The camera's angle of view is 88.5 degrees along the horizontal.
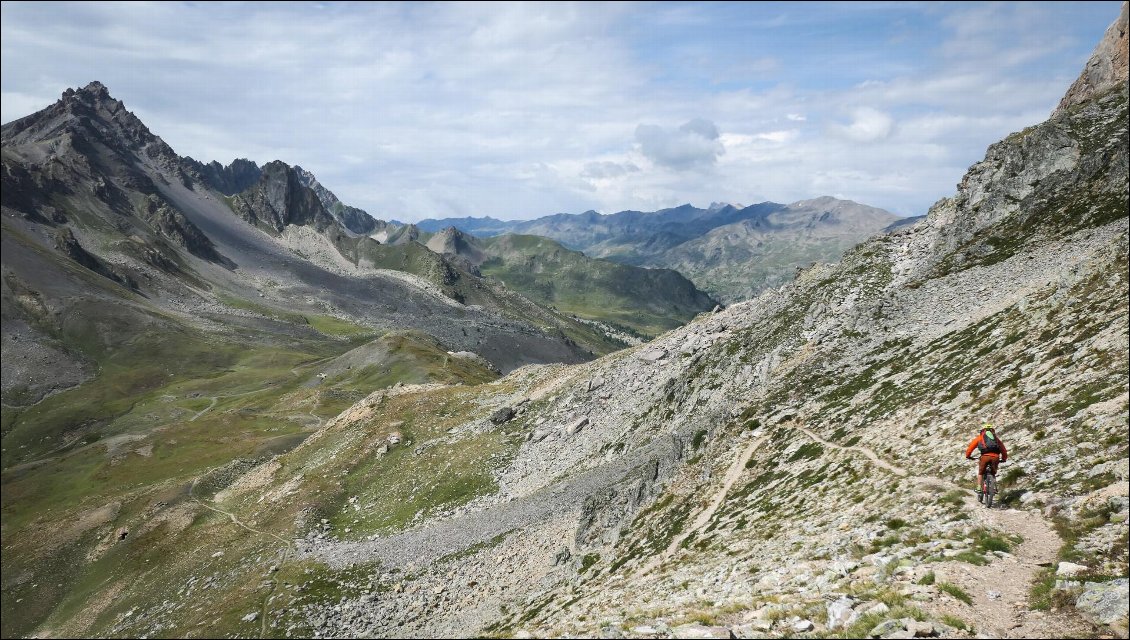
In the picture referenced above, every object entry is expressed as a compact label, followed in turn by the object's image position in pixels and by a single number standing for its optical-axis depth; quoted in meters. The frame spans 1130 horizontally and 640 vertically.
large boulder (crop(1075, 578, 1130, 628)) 14.70
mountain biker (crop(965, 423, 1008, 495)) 22.73
